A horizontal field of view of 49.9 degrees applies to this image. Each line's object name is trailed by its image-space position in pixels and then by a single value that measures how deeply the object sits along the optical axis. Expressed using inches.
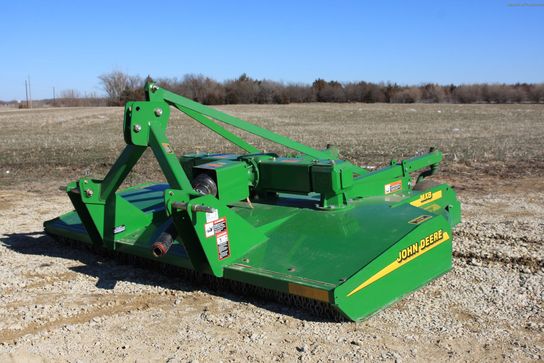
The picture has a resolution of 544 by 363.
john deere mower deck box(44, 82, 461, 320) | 154.1
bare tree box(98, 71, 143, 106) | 2190.0
